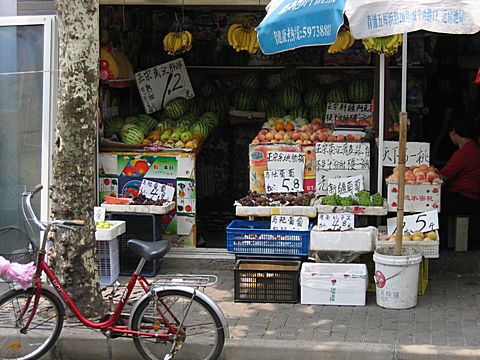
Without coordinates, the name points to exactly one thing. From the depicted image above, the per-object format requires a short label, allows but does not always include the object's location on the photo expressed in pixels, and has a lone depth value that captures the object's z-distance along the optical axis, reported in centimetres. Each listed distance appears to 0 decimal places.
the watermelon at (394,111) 973
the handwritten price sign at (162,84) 1024
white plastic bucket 753
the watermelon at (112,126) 976
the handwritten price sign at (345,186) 866
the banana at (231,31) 957
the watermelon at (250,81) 1080
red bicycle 627
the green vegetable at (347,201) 828
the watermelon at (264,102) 1054
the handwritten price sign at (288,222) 830
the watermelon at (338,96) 1016
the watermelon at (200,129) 991
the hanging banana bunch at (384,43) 800
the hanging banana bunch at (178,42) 936
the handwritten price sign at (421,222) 816
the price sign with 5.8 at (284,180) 884
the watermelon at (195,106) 1047
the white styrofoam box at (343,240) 797
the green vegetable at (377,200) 832
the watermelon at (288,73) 1059
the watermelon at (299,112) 1009
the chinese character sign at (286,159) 884
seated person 969
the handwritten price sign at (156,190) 927
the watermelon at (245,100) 1063
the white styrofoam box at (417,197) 834
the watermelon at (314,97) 1023
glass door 859
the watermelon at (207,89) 1087
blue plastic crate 814
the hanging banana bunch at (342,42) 876
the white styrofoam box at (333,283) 778
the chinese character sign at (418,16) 657
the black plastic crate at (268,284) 794
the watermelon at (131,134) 956
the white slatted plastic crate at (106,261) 852
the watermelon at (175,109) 1027
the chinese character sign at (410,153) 859
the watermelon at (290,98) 1028
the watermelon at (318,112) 1009
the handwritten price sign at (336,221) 814
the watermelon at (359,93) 1015
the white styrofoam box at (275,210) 834
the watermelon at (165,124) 993
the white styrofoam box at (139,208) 883
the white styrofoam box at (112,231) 828
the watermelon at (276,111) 1028
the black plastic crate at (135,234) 888
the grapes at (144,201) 901
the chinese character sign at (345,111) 999
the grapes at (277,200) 852
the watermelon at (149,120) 1004
